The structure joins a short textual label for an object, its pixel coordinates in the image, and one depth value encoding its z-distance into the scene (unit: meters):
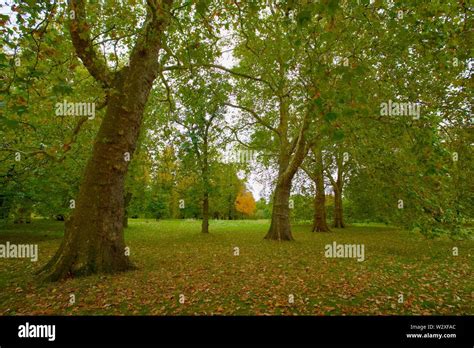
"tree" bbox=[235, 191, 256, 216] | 63.53
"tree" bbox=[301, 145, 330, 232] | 27.84
